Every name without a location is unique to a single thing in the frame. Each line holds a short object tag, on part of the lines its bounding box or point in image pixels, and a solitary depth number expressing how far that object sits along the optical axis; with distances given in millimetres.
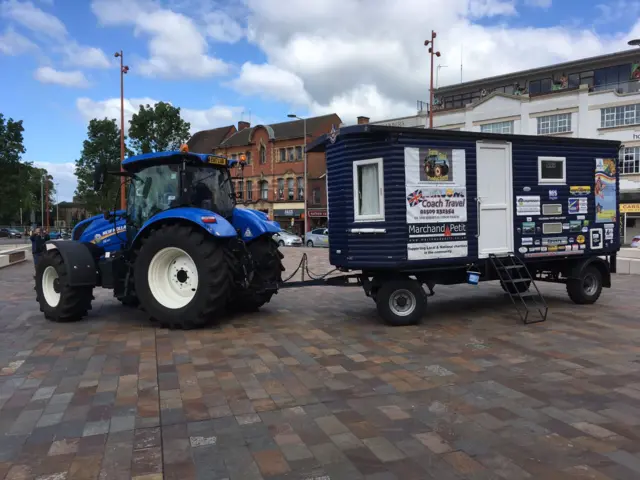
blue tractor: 7348
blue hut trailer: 7488
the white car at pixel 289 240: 36544
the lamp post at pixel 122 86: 28047
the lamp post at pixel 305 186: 46888
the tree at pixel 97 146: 45062
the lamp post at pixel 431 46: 25653
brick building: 49531
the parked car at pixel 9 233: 66262
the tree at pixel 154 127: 39656
